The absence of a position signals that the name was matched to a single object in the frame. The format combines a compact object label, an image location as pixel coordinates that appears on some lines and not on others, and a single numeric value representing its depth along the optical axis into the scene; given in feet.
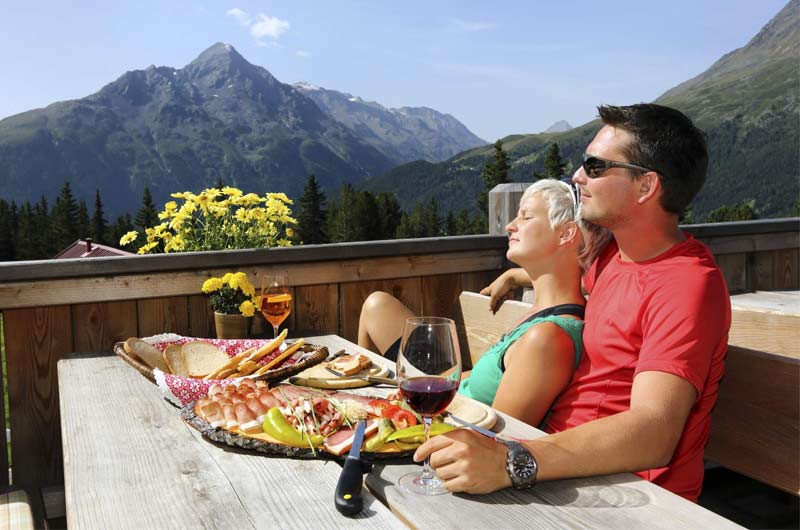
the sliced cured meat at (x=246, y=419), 5.03
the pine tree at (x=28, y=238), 252.21
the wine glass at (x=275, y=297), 8.43
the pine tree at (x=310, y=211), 260.01
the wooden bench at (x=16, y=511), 6.96
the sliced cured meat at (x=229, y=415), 5.16
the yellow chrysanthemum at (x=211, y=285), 9.20
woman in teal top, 6.60
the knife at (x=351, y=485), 4.02
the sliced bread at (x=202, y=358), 7.48
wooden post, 12.36
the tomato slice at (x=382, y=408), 5.16
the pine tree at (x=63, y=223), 250.16
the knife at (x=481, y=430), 4.97
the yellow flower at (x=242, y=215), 11.79
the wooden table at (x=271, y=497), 3.97
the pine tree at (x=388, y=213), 298.35
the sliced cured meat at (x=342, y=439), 4.79
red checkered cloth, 6.24
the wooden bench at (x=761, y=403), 6.10
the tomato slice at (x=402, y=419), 5.01
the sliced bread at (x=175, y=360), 7.36
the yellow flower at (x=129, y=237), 12.82
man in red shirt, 4.43
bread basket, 6.81
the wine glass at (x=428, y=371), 4.42
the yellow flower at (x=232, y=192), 11.55
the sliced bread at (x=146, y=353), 7.50
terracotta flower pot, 9.39
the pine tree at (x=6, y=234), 248.32
